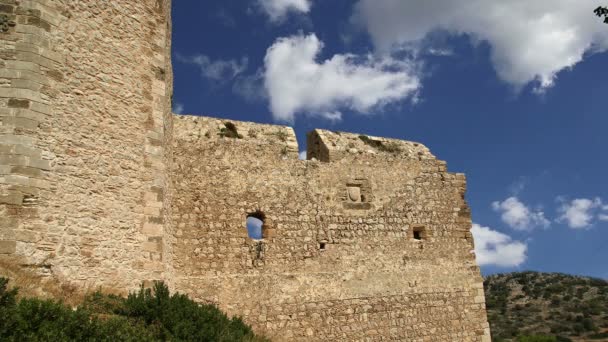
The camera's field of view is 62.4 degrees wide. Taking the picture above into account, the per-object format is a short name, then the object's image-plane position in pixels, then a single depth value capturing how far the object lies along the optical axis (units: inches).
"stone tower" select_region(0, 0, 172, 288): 234.7
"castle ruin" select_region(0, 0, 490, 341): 243.4
